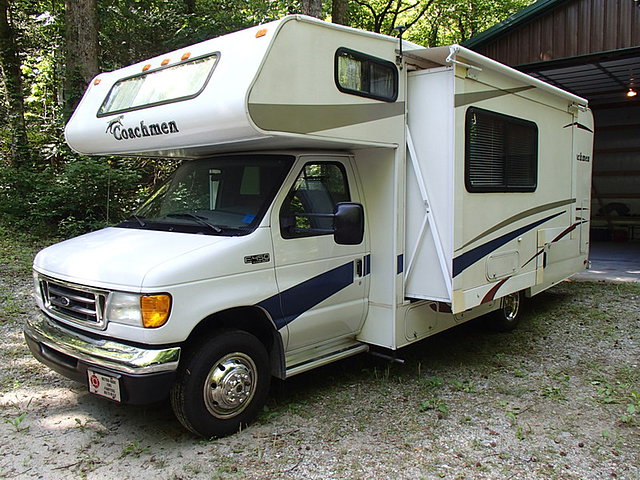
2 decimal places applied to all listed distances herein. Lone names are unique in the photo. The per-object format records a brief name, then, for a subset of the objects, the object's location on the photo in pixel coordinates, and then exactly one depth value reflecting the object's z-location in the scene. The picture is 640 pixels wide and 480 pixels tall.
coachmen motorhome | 3.68
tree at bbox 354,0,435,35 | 23.03
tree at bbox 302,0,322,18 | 9.83
